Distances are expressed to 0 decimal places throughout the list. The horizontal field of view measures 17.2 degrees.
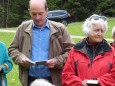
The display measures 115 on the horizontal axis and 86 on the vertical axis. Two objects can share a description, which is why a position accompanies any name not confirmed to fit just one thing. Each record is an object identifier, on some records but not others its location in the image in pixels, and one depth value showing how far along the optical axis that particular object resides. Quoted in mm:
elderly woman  4613
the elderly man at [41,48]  4971
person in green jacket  4978
